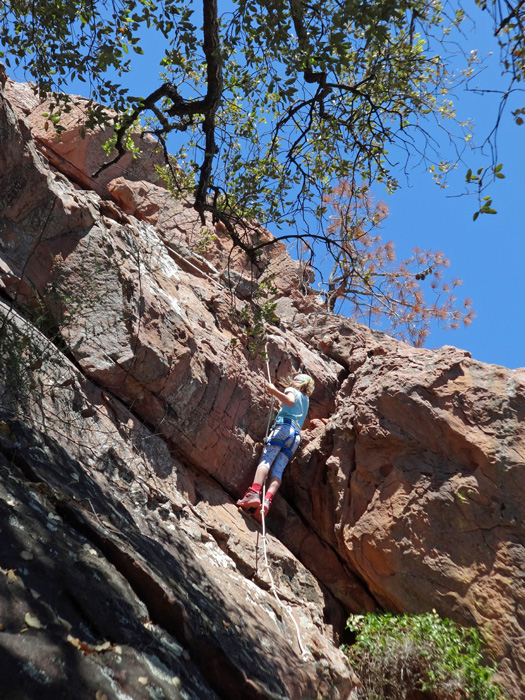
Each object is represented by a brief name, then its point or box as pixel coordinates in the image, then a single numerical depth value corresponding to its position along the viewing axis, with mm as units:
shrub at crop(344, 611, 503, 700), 5484
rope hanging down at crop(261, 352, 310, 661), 5129
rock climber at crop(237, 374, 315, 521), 6953
